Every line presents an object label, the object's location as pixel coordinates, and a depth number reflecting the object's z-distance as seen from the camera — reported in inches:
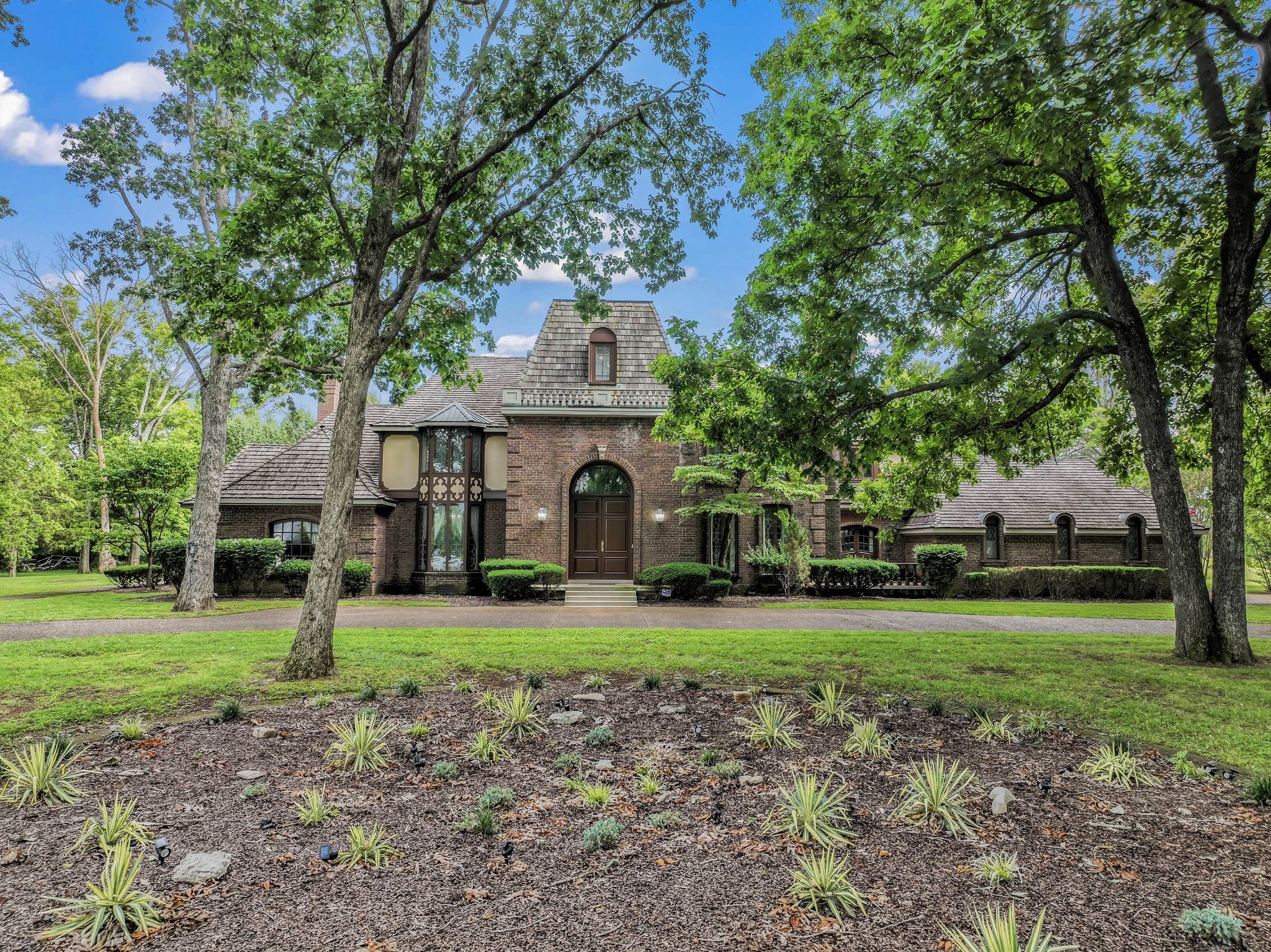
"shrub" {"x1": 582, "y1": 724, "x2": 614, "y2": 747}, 187.8
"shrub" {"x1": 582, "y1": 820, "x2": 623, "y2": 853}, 130.6
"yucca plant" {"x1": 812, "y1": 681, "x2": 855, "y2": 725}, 210.7
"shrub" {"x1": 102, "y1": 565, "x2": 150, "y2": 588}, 938.7
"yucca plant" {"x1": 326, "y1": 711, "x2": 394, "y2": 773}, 170.7
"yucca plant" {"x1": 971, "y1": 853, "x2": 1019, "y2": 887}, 117.8
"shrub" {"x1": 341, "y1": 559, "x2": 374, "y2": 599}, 754.2
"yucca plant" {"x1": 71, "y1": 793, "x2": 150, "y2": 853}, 127.4
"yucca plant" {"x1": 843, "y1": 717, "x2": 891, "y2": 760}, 180.1
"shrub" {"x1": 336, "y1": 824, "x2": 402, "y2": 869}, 124.3
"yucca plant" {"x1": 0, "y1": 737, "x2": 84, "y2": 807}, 151.0
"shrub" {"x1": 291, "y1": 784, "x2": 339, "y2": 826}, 139.2
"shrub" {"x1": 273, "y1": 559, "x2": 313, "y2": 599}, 740.6
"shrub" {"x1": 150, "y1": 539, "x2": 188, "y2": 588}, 740.6
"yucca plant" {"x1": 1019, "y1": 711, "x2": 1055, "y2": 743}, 205.0
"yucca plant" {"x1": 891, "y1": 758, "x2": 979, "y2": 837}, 139.9
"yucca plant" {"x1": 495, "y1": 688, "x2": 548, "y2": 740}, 195.8
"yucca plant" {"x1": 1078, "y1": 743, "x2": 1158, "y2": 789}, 167.9
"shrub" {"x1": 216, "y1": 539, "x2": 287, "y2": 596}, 721.6
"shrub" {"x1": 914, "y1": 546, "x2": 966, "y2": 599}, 859.4
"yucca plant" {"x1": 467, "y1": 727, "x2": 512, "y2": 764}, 177.3
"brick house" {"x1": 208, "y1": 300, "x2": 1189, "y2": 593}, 799.1
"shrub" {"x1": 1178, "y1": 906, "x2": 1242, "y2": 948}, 100.3
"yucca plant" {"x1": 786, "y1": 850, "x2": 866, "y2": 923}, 109.3
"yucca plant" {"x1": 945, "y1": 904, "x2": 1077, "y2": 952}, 90.0
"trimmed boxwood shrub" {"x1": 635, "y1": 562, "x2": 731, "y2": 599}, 721.0
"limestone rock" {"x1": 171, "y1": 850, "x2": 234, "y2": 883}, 118.4
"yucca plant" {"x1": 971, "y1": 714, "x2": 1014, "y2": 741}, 200.4
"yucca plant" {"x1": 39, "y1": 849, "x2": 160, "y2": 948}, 101.0
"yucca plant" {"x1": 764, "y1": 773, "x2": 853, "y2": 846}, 132.5
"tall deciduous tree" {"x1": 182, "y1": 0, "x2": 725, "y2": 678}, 287.3
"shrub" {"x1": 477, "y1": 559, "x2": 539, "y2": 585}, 744.3
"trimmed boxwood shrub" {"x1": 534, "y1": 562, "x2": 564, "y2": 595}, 737.0
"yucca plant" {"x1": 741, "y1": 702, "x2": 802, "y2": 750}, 188.5
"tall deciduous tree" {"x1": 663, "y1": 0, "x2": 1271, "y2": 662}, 285.9
